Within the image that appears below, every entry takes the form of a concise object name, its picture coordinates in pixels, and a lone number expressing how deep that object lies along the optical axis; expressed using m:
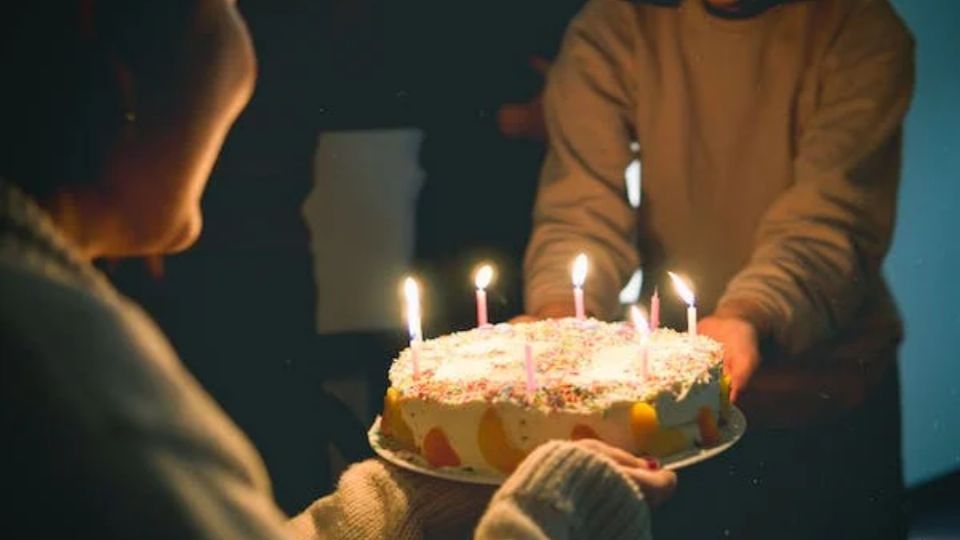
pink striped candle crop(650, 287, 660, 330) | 2.03
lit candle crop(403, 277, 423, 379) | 1.81
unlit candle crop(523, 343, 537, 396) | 1.66
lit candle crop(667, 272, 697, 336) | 1.88
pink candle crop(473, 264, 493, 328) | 2.04
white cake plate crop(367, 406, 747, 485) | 1.63
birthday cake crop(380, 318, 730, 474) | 1.65
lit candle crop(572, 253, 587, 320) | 2.03
